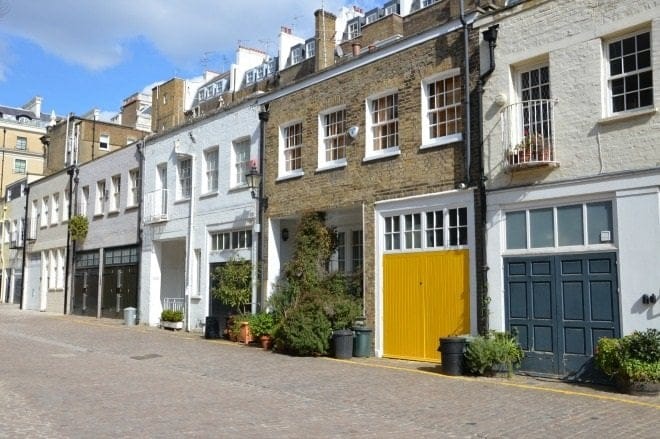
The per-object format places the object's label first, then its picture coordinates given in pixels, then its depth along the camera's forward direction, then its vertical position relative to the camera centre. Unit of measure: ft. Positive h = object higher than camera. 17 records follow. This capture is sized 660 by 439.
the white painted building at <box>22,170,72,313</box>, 105.70 +7.59
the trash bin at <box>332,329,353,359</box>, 48.85 -3.83
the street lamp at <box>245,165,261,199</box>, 63.10 +10.63
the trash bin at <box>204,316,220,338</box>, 63.77 -3.42
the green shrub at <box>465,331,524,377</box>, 38.78 -3.71
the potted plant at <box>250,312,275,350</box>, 55.67 -3.06
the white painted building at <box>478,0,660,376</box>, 35.37 +6.65
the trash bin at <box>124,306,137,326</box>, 80.69 -3.03
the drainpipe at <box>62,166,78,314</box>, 101.91 +5.25
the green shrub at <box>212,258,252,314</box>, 62.90 +0.57
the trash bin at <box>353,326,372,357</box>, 49.55 -3.74
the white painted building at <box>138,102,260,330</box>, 66.90 +8.92
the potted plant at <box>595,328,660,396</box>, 32.40 -3.43
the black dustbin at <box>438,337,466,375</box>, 40.14 -3.68
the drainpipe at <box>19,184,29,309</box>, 118.93 +9.28
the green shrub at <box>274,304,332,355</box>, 49.14 -2.93
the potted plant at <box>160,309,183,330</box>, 73.51 -3.10
